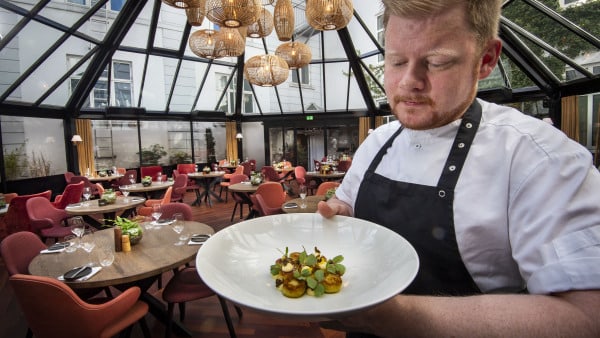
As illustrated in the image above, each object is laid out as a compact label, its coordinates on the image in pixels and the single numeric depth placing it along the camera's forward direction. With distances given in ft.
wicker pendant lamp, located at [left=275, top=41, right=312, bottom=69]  17.71
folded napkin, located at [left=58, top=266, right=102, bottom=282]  6.50
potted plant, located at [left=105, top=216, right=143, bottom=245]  8.31
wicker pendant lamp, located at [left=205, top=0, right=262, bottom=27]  10.85
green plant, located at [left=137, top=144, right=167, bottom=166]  35.65
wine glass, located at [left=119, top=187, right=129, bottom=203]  15.89
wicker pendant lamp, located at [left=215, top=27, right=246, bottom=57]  14.89
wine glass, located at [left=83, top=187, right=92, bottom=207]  15.28
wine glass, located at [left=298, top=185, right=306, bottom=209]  13.23
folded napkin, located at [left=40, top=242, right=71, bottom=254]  8.21
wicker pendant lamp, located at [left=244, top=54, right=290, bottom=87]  17.58
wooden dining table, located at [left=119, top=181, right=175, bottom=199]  19.38
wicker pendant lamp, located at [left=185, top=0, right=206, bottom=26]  13.07
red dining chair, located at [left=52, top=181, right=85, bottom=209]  17.94
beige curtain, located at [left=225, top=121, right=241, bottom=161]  42.41
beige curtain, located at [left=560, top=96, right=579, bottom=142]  21.86
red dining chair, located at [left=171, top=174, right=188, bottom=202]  21.84
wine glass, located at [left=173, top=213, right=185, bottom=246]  8.66
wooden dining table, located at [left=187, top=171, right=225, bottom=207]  27.37
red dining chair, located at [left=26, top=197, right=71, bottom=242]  13.88
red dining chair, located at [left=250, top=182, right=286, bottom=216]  16.25
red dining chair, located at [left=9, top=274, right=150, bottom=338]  5.61
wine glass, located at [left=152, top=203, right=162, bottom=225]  10.57
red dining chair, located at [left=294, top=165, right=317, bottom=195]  27.05
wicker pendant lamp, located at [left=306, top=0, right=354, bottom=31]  12.78
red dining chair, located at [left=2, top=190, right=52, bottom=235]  14.34
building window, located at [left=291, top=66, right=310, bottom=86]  37.22
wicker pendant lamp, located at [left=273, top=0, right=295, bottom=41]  13.71
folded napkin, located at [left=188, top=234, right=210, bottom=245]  8.43
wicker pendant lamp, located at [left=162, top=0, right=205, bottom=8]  10.54
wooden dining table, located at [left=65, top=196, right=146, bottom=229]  13.71
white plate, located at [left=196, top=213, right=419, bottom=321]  2.15
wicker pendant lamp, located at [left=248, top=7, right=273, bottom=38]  15.26
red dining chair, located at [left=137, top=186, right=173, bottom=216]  15.92
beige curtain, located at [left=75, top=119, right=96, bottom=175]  30.22
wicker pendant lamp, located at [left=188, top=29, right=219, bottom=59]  14.82
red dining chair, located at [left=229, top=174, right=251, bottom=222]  21.44
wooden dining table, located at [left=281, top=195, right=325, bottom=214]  12.09
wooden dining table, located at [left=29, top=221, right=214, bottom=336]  6.73
